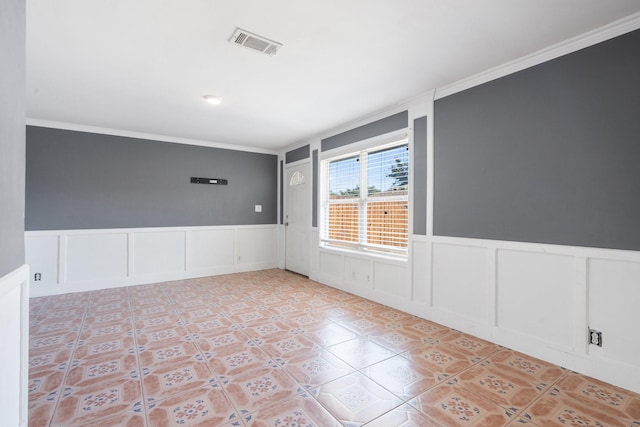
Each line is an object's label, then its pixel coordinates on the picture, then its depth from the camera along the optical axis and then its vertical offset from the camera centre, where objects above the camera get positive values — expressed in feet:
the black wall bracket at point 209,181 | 18.66 +1.93
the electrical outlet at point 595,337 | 7.46 -3.09
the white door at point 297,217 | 18.90 -0.36
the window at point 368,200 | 12.80 +0.59
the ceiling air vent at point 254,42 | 7.59 +4.47
